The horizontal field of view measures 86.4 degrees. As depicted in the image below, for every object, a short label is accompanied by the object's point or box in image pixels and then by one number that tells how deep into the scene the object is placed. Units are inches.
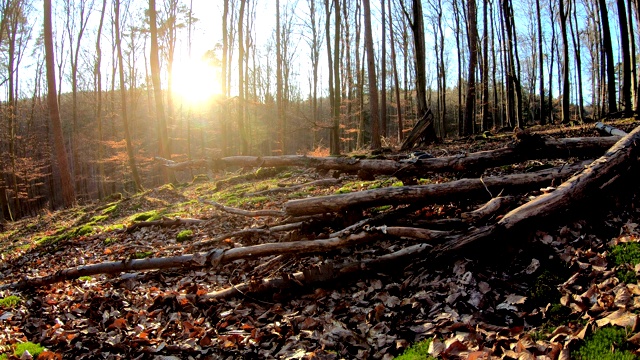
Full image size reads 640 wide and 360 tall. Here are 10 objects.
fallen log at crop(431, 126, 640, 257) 144.3
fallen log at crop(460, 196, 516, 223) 160.2
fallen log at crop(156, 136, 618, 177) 206.7
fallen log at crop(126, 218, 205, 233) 306.1
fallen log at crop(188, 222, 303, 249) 218.4
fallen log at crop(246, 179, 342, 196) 356.5
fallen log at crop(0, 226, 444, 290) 168.4
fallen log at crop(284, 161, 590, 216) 184.1
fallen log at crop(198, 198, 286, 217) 241.5
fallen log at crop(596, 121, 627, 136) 229.7
